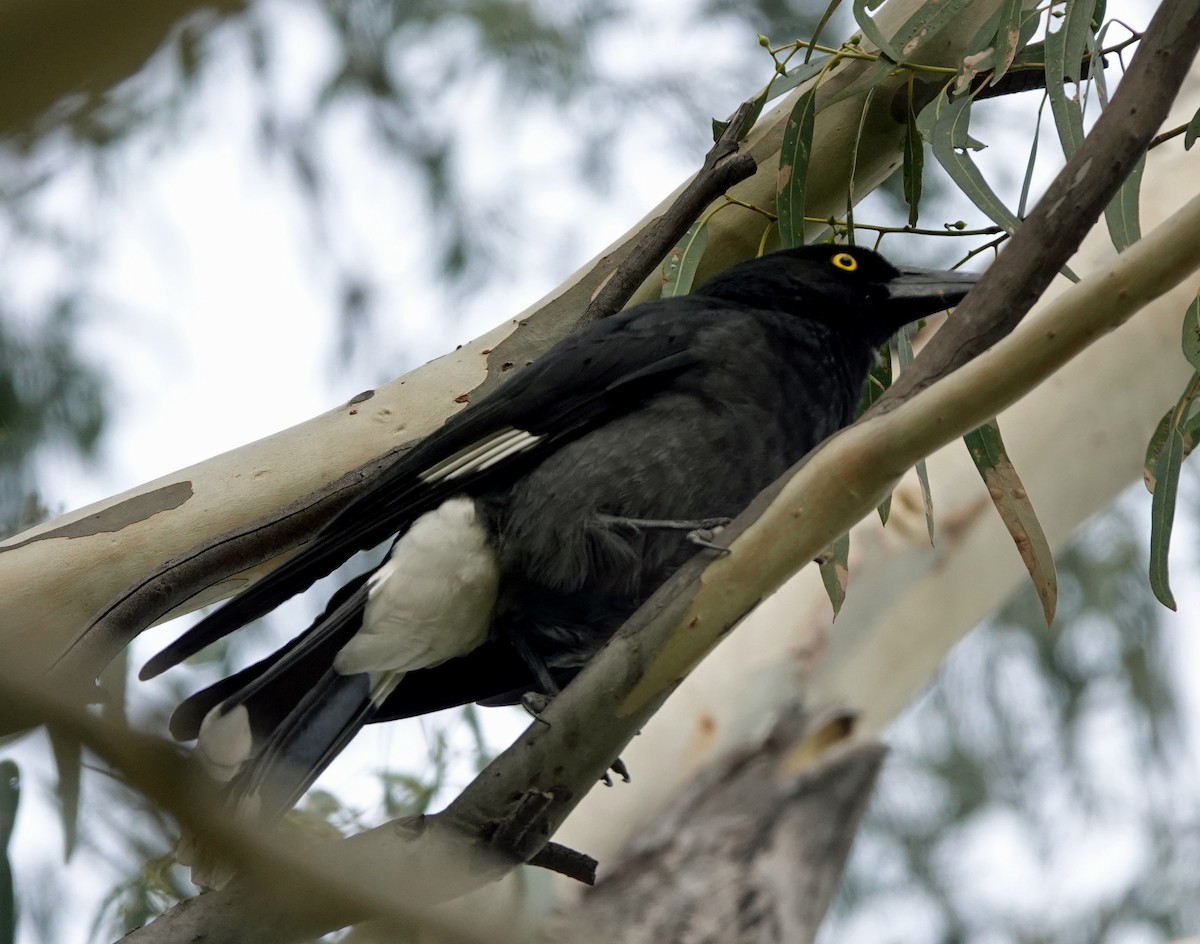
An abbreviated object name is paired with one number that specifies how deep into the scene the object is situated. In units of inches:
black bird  440.4
